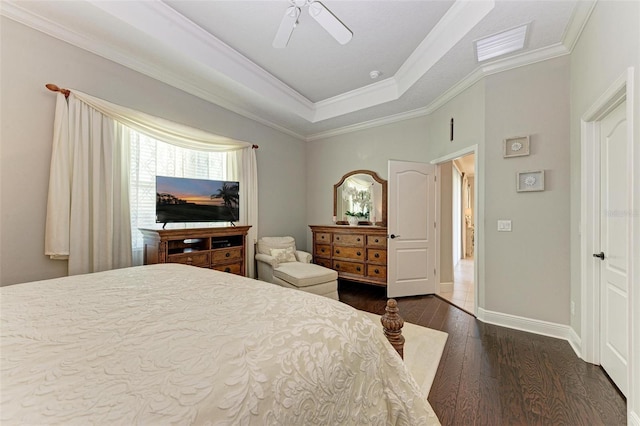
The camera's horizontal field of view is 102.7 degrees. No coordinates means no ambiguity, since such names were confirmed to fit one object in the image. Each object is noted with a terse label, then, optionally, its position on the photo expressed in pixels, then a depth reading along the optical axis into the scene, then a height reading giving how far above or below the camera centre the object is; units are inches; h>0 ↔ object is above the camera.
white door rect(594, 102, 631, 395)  68.0 -8.4
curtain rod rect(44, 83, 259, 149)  85.1 +41.6
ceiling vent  91.0 +64.8
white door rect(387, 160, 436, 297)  148.3 -8.4
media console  104.7 -15.7
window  111.0 +20.1
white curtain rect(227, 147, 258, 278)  148.6 +15.5
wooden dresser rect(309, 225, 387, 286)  152.0 -23.3
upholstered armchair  125.4 -29.2
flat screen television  110.8 +6.5
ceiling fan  72.8 +57.6
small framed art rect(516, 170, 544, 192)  101.7 +14.0
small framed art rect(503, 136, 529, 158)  104.4 +28.6
